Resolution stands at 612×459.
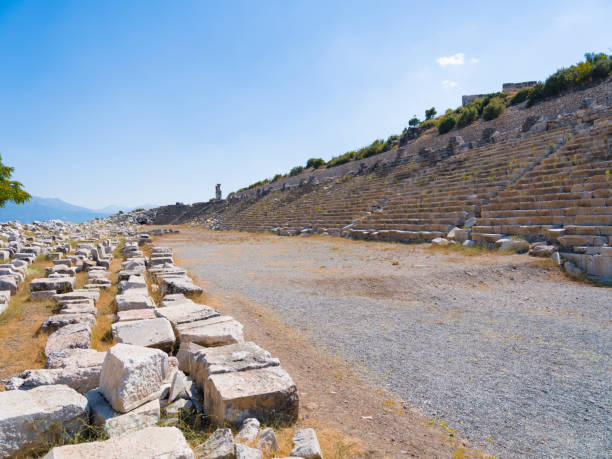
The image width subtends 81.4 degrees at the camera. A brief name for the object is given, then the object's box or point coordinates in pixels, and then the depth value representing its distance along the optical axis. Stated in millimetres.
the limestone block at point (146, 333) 4160
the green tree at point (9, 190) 17859
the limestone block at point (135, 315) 5055
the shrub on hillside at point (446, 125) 29500
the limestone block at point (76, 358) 3418
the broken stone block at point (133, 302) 5539
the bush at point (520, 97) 27391
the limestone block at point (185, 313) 4887
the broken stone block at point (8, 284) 6770
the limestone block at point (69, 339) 4050
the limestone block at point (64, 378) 3069
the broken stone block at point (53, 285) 6699
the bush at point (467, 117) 28392
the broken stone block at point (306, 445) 2408
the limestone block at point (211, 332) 4203
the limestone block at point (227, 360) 3264
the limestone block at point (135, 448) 2125
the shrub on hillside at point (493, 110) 26375
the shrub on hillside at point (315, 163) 43312
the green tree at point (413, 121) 46594
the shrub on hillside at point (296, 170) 44653
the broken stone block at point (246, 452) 2303
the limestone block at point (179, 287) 7008
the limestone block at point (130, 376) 2742
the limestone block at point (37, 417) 2350
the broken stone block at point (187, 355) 3733
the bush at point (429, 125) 33862
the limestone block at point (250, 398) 2787
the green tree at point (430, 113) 46375
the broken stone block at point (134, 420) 2550
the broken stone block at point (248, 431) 2594
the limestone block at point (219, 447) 2340
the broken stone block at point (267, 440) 2520
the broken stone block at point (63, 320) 4859
